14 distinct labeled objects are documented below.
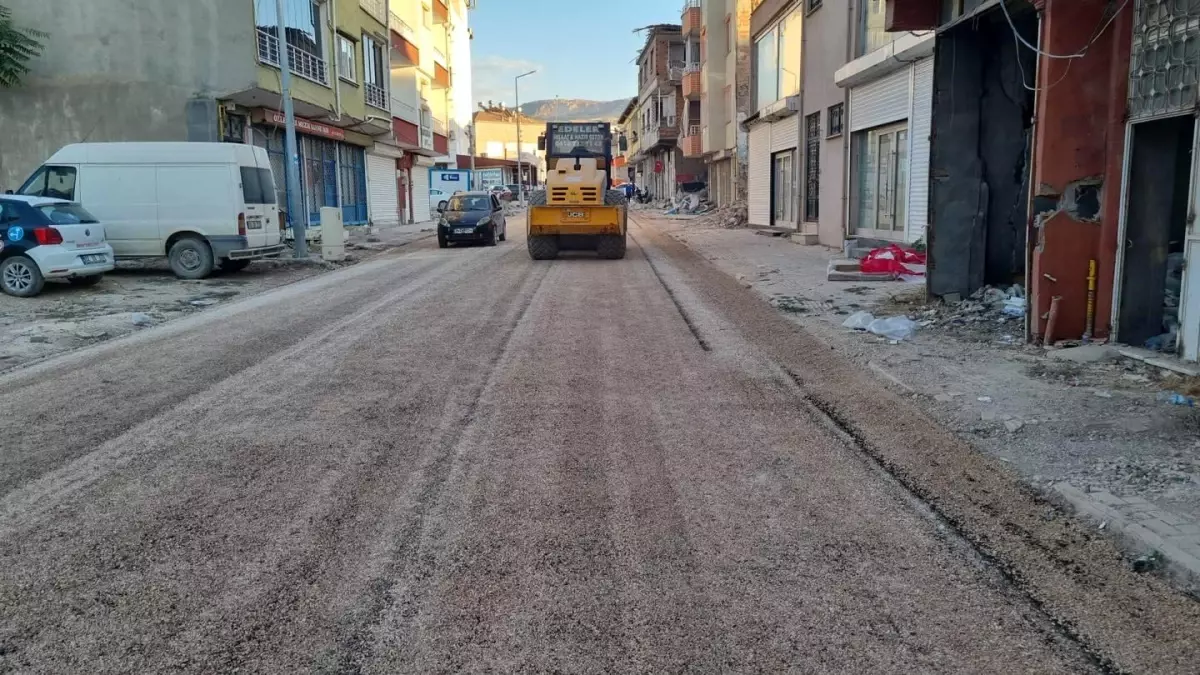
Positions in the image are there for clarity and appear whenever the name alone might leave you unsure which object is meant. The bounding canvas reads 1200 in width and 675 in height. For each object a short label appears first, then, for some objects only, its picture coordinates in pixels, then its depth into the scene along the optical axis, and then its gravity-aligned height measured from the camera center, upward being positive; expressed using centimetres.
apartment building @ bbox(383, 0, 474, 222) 3888 +618
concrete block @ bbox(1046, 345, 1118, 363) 750 -135
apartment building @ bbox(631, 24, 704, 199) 5956 +754
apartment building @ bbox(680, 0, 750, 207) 3891 +606
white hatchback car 1284 -43
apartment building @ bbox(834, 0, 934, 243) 1599 +162
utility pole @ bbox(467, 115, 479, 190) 5366 +461
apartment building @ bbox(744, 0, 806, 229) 2536 +285
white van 1541 +38
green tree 2077 +411
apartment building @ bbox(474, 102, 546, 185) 11794 +1093
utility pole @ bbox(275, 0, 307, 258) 1962 +84
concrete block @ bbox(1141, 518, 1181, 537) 396 -152
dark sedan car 2378 -29
